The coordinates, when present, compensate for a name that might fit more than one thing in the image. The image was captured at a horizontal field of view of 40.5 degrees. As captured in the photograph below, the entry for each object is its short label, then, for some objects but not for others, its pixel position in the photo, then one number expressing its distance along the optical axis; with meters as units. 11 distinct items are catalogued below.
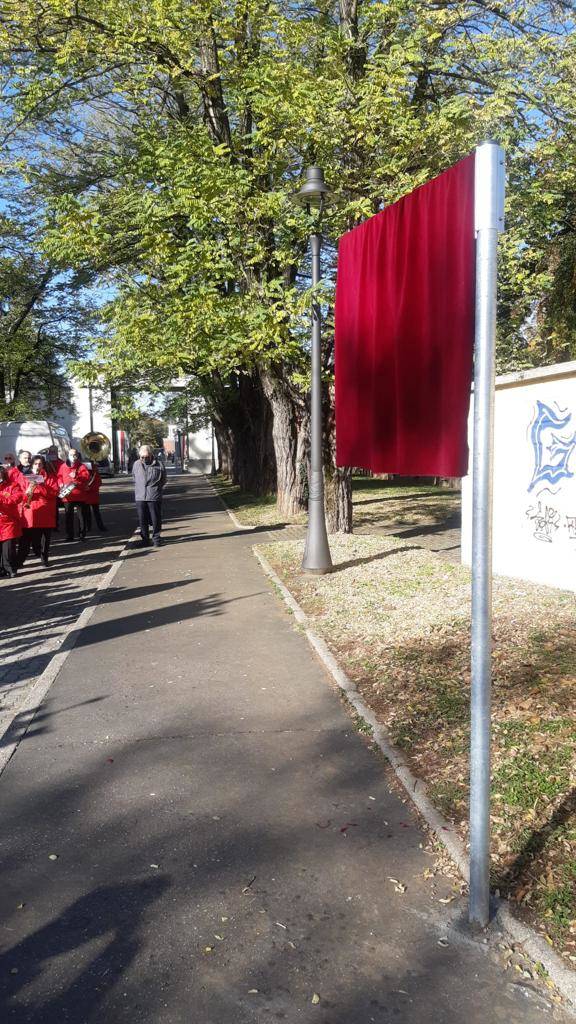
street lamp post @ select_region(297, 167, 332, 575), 10.90
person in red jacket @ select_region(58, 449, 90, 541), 15.76
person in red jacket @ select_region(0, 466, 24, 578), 11.77
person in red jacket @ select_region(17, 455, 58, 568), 12.81
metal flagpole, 2.93
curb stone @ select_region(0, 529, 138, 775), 5.30
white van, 23.84
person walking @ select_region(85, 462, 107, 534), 16.34
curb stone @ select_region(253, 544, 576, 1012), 2.88
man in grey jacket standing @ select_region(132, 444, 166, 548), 14.66
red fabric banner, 3.21
